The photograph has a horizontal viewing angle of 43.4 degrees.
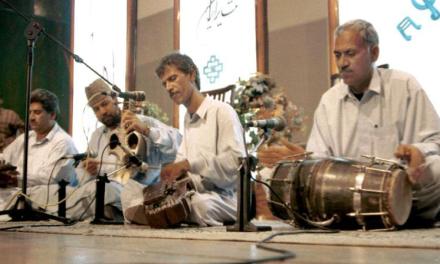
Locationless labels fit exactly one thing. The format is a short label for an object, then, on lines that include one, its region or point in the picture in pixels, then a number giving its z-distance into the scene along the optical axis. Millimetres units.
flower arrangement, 3783
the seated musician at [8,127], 4539
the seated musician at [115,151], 2938
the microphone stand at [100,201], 2973
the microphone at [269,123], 2094
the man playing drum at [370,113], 2316
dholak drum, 2012
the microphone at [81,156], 3298
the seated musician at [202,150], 2635
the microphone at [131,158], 2865
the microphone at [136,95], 2914
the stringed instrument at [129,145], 2866
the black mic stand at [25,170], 2873
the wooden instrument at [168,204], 2455
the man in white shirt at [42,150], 3699
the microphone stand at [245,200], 2084
